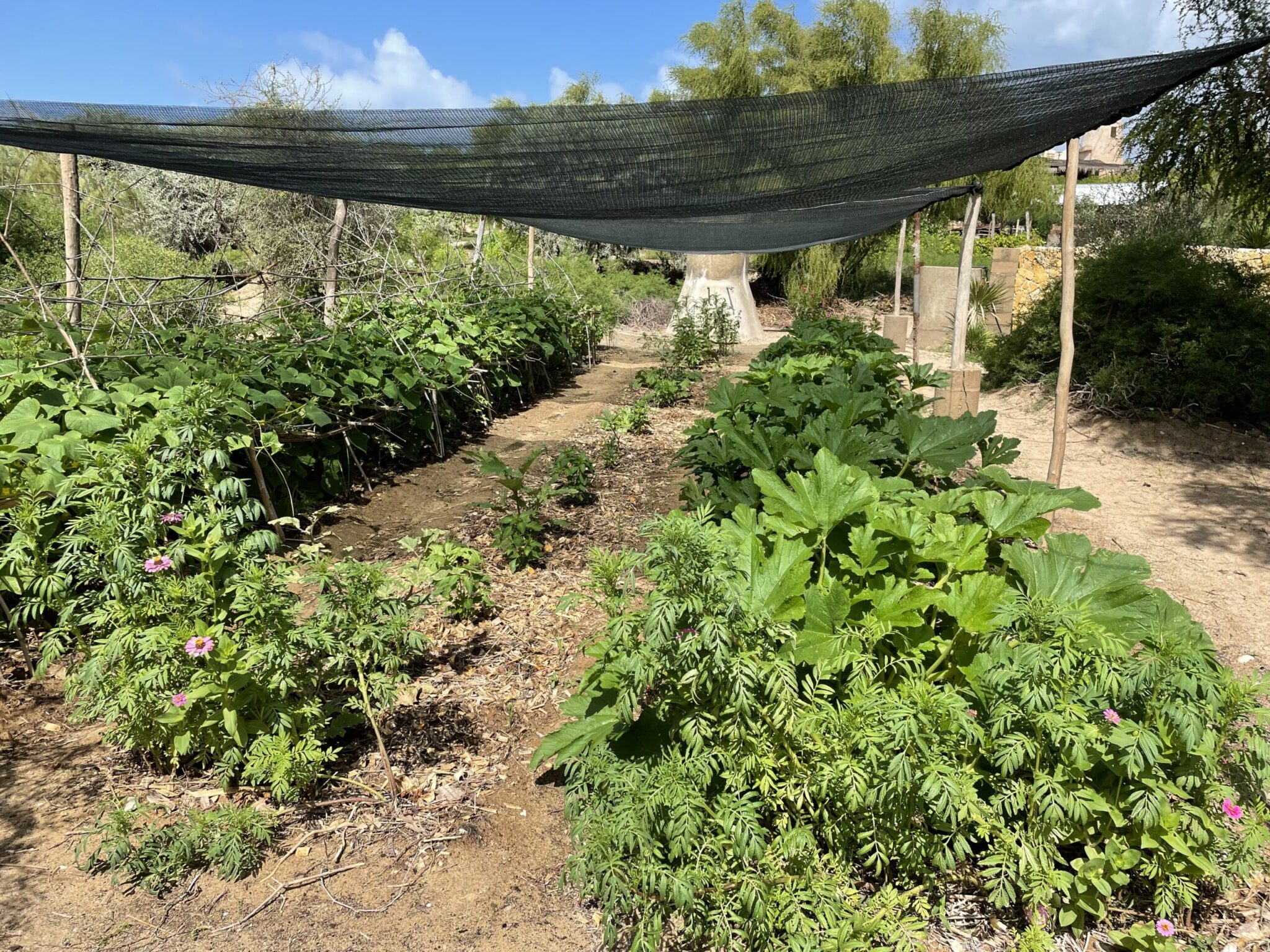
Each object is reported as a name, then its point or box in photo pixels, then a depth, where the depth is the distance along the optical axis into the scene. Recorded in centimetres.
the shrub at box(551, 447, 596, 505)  527
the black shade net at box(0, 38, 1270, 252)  285
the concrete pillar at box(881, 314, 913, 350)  1135
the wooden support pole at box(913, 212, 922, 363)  905
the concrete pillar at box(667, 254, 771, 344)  1545
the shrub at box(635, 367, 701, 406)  876
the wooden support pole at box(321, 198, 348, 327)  624
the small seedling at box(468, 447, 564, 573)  445
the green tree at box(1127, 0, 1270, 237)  715
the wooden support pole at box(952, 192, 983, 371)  667
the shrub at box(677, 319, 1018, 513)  336
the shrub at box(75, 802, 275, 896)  217
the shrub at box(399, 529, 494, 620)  351
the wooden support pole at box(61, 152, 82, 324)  416
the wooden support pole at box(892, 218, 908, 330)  1075
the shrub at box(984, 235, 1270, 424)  768
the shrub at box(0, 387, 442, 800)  226
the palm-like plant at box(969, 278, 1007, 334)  1266
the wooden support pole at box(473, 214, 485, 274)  888
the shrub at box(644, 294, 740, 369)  1078
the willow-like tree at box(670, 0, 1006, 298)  1838
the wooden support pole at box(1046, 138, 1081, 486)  433
